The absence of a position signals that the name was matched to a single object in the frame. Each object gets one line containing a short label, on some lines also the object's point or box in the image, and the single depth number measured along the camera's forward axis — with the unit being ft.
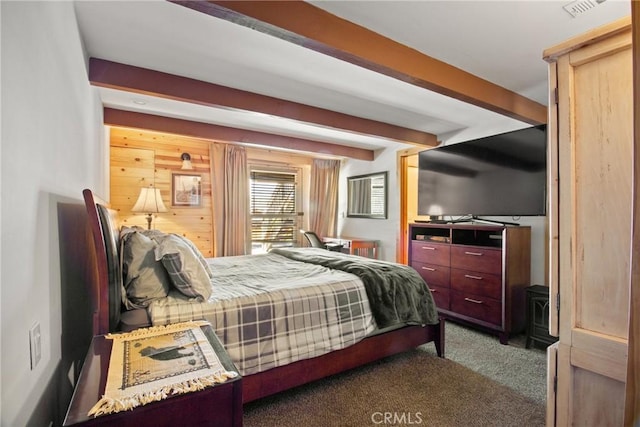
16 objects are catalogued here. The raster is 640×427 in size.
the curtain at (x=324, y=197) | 19.60
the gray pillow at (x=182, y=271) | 5.84
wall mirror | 17.58
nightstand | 2.69
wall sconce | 15.33
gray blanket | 7.62
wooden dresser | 9.96
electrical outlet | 3.07
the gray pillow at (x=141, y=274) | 5.69
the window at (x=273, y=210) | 17.99
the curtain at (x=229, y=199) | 15.87
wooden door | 3.59
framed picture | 15.33
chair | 16.77
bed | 5.34
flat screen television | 9.90
